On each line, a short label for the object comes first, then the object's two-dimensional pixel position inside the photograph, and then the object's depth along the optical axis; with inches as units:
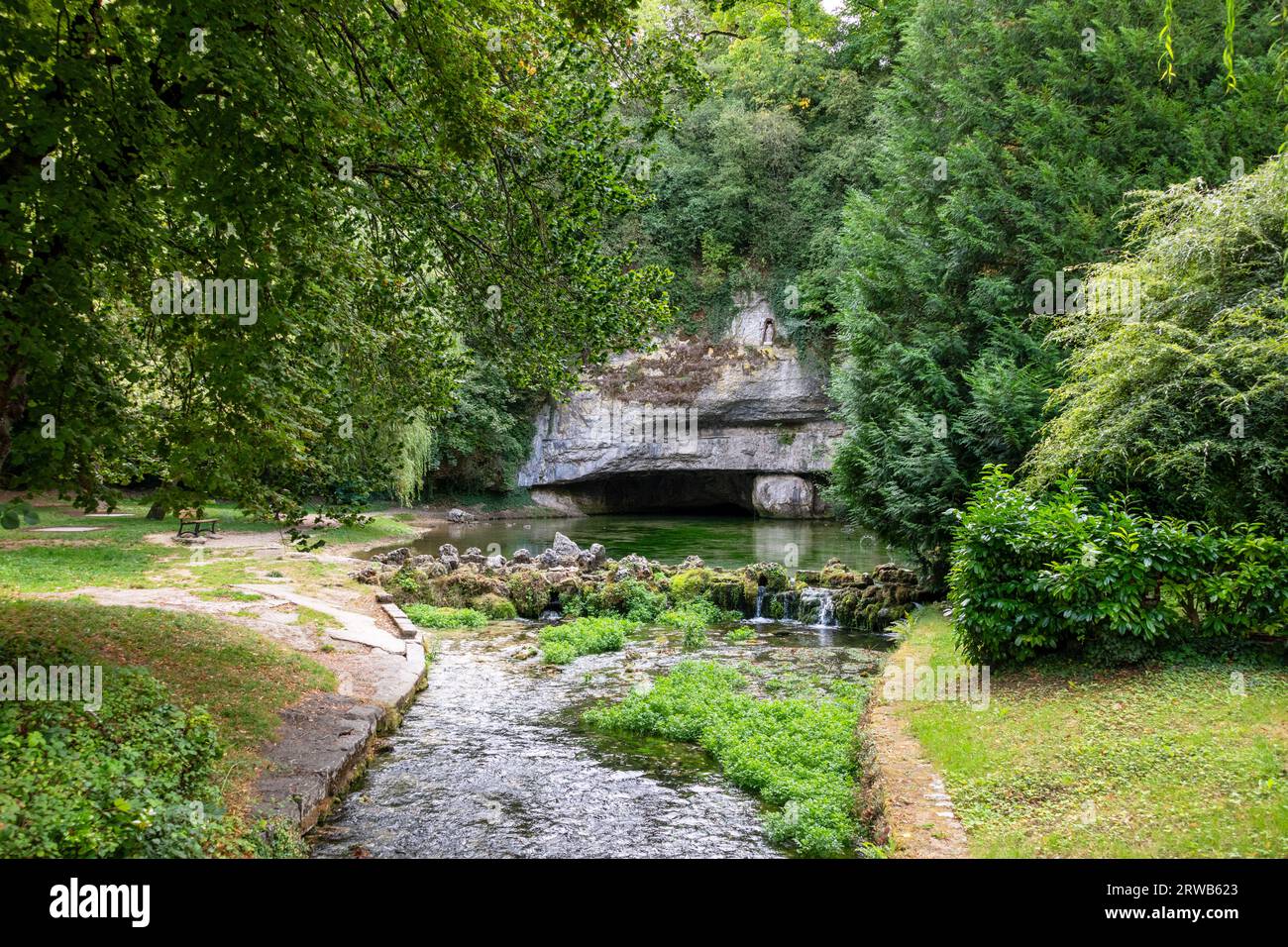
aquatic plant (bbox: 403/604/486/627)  660.1
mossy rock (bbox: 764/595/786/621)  724.7
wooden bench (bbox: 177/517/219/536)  901.1
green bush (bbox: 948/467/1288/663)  351.3
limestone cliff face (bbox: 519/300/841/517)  1603.1
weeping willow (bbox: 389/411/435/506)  1187.9
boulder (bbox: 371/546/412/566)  871.7
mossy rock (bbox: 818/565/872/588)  757.3
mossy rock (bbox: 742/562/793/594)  745.0
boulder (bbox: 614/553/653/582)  797.9
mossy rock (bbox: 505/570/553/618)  724.7
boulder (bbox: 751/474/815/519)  1670.8
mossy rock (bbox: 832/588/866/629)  680.4
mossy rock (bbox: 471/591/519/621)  713.6
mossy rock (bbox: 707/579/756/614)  740.6
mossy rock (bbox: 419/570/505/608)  740.0
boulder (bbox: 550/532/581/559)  970.1
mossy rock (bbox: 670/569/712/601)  744.5
